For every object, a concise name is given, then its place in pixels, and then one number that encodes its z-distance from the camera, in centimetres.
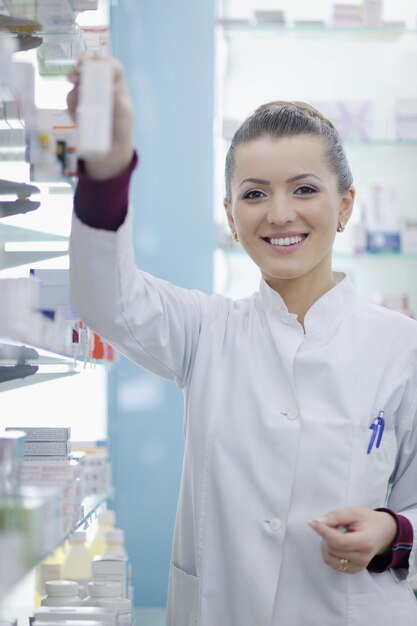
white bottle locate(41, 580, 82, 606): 185
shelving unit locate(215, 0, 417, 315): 425
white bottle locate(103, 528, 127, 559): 259
